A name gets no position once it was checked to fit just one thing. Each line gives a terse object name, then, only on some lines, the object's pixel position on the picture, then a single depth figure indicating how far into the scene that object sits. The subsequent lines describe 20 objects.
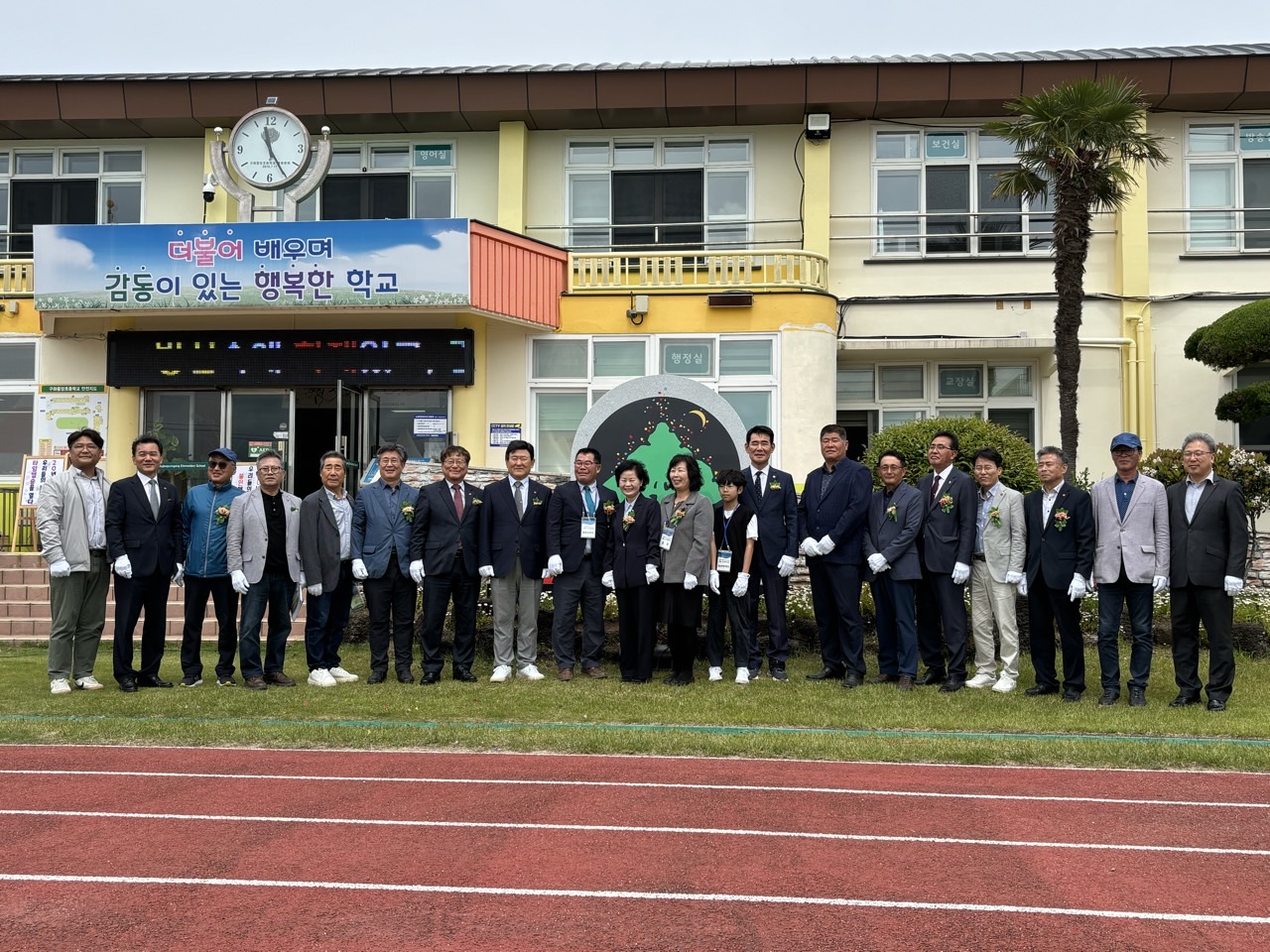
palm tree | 17.69
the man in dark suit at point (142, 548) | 10.80
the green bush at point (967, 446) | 15.97
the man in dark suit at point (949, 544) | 10.99
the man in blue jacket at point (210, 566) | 11.14
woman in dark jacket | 11.45
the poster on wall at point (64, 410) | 20.89
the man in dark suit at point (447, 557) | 11.40
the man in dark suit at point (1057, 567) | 10.37
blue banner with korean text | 19.33
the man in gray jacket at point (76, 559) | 10.62
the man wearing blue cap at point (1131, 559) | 10.14
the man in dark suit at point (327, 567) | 11.30
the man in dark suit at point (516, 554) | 11.57
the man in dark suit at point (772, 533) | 11.47
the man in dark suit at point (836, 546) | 11.28
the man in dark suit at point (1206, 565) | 9.91
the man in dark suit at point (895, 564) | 11.12
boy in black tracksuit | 11.35
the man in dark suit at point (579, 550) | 11.69
